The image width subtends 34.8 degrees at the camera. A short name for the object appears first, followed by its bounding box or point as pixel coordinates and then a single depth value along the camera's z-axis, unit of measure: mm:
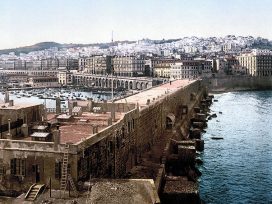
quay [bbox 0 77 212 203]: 23523
